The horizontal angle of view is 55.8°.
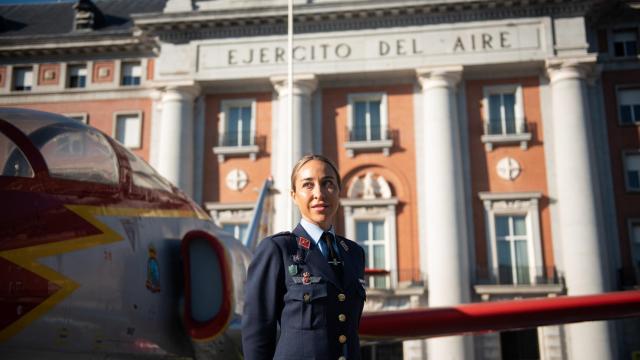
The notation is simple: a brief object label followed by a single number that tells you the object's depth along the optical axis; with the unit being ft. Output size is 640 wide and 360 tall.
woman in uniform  9.57
